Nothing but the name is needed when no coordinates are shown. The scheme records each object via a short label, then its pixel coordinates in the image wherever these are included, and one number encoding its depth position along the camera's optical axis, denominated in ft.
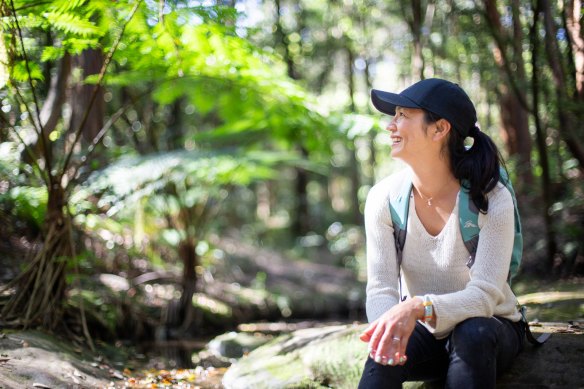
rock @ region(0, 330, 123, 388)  8.21
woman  5.80
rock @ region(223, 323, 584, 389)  6.73
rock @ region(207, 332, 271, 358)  13.69
